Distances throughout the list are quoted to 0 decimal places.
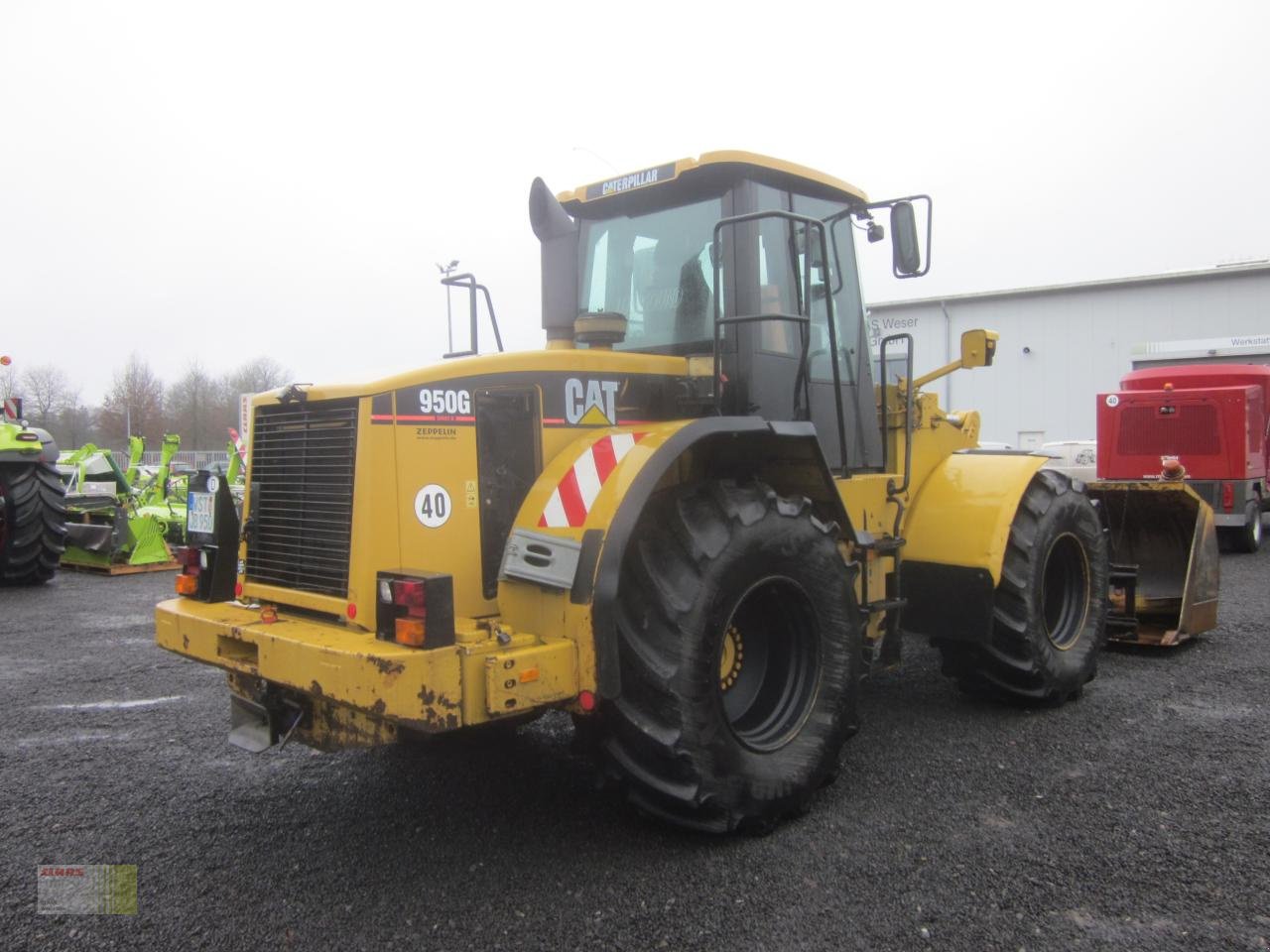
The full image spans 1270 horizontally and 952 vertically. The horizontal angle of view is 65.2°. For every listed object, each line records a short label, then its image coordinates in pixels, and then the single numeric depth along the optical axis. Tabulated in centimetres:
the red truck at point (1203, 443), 1213
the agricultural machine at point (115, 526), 1196
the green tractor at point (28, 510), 1019
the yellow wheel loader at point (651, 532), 331
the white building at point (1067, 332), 2252
